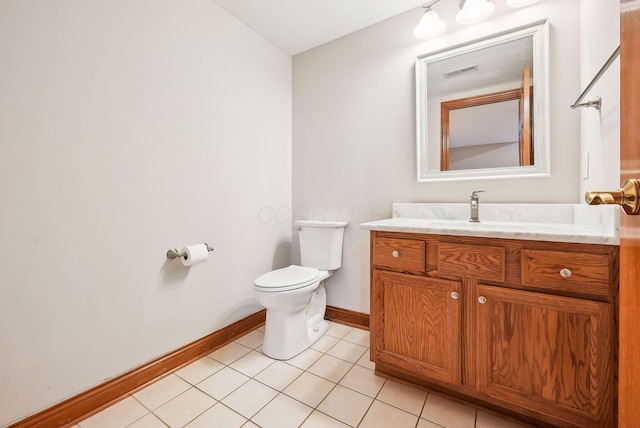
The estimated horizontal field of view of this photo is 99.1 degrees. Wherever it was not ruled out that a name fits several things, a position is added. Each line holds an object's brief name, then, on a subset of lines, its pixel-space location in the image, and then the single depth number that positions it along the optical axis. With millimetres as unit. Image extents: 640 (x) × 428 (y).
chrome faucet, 1525
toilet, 1646
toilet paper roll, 1556
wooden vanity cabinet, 982
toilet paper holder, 1562
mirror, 1506
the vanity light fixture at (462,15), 1520
